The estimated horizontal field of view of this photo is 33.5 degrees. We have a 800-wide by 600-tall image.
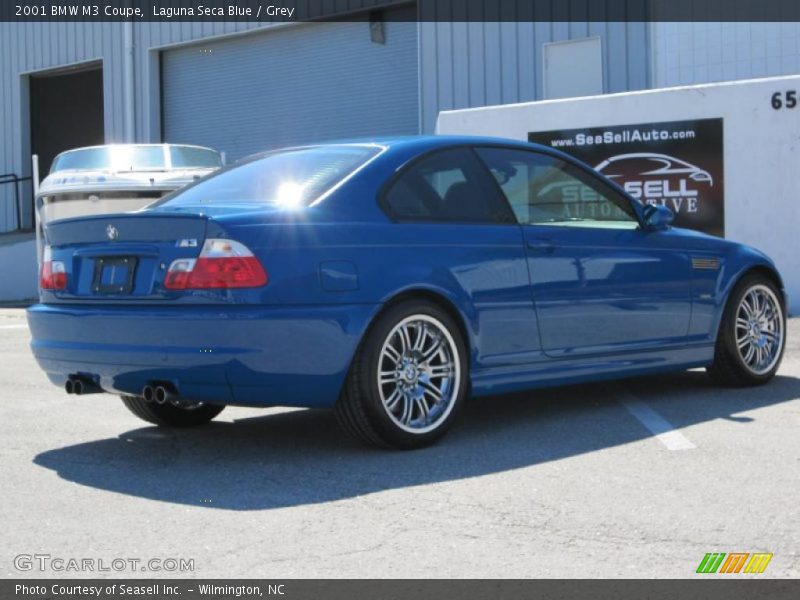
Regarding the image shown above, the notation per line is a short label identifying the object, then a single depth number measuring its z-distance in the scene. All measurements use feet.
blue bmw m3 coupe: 17.97
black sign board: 46.80
